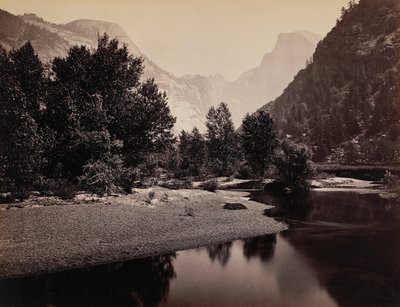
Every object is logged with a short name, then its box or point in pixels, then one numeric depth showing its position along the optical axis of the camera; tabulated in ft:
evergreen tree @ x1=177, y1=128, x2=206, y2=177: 337.35
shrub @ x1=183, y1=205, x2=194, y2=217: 103.37
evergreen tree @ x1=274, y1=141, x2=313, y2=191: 202.69
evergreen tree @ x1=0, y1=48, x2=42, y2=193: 98.63
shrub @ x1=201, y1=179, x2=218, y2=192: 192.03
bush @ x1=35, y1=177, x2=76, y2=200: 109.70
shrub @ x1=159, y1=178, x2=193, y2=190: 184.62
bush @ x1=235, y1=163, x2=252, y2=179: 273.01
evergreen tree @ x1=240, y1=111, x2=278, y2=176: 245.45
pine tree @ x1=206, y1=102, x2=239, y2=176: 304.09
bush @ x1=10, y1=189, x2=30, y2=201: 98.17
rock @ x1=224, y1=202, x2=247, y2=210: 121.19
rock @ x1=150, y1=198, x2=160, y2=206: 115.12
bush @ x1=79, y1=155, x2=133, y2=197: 120.47
